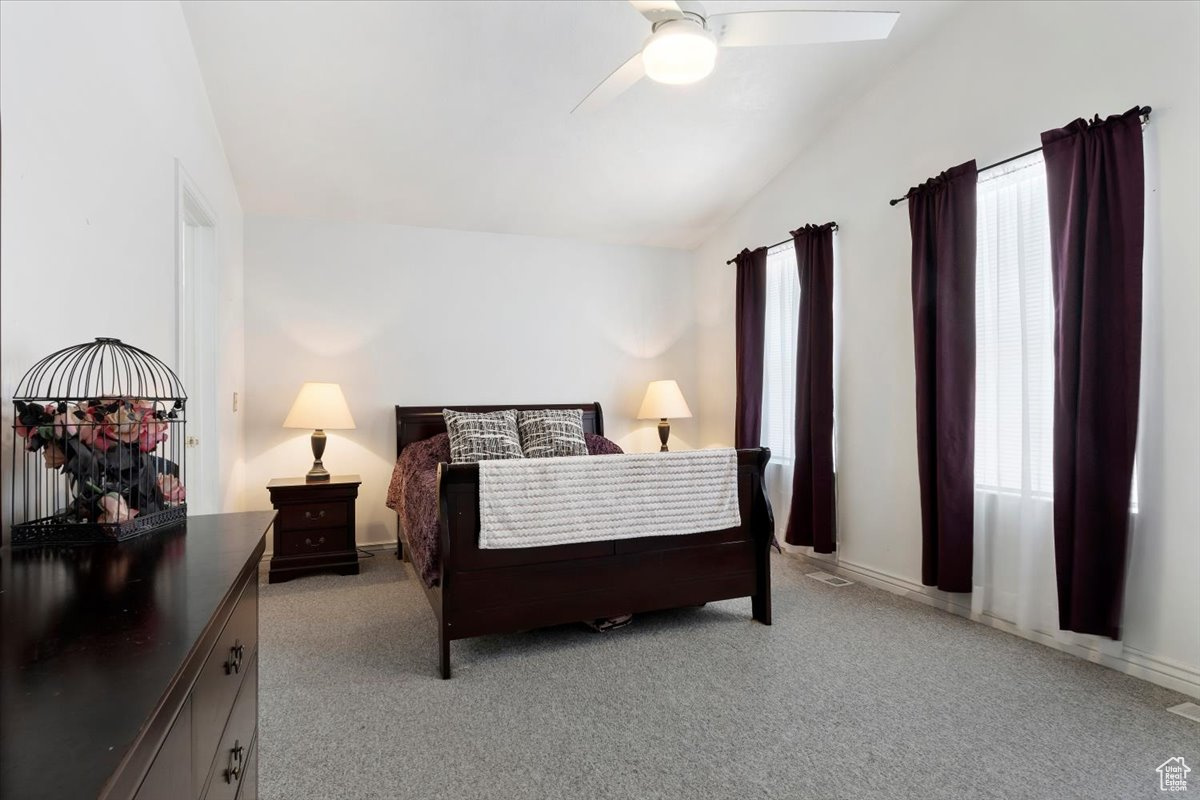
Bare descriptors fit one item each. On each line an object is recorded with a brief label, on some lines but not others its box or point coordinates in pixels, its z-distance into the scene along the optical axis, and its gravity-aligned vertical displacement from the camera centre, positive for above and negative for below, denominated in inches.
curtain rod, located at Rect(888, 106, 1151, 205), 88.5 +43.3
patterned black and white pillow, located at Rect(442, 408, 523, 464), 148.7 -8.0
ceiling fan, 75.0 +49.0
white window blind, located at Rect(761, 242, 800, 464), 162.4 +13.7
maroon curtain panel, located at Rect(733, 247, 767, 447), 171.9 +18.0
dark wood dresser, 17.8 -9.9
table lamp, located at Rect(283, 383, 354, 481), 147.9 -1.9
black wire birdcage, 43.0 -4.6
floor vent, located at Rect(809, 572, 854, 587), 137.1 -41.0
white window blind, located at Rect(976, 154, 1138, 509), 103.3 +12.4
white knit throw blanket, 94.3 -15.5
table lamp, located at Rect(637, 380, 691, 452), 186.2 +0.5
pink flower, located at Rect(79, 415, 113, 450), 44.6 -2.0
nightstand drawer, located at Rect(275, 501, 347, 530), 142.9 -26.5
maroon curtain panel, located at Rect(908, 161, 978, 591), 113.2 +5.5
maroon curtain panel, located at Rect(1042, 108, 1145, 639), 88.7 +7.1
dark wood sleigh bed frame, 93.2 -28.6
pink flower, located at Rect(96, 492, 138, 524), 43.3 -7.5
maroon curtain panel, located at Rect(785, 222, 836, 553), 146.3 +0.9
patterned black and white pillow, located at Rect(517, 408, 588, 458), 157.8 -7.8
